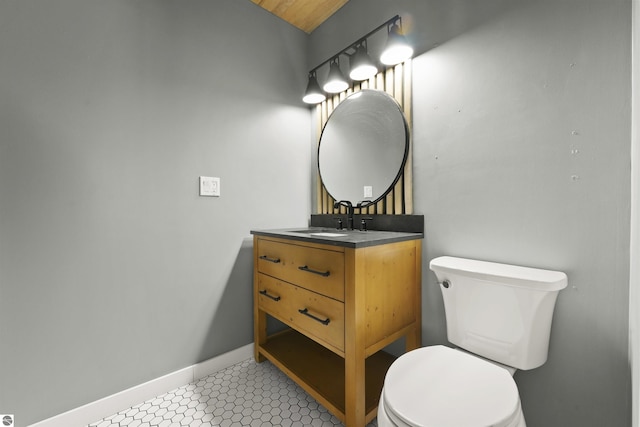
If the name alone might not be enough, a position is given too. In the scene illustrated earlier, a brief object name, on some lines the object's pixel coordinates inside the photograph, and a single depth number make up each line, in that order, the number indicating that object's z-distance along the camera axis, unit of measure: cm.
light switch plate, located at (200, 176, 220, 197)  154
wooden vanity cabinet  107
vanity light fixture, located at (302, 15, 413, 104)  136
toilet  68
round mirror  152
